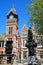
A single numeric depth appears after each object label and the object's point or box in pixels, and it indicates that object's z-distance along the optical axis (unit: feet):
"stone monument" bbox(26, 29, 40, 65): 28.78
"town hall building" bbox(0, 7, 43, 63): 81.60
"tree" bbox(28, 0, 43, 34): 52.17
